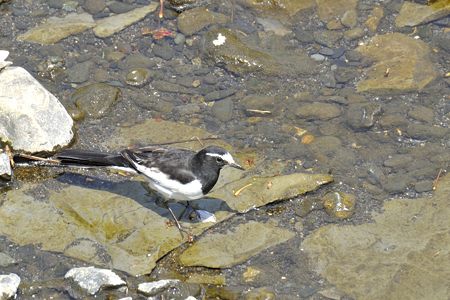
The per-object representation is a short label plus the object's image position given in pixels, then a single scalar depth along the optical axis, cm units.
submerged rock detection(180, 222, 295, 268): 1494
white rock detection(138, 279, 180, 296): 1385
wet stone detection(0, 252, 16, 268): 1451
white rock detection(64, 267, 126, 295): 1380
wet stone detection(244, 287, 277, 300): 1404
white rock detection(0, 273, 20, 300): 1360
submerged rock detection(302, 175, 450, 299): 1420
